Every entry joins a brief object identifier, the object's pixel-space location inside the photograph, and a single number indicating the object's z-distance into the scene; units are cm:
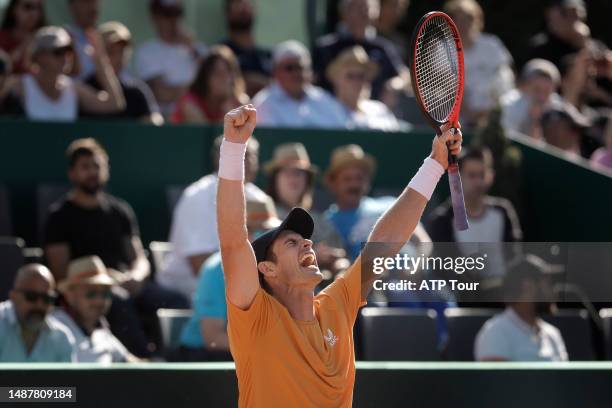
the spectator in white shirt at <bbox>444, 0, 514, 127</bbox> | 1978
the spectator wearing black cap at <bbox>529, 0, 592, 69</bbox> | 2152
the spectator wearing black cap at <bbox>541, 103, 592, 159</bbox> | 1886
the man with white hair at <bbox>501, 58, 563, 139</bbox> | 1905
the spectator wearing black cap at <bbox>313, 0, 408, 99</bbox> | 1956
